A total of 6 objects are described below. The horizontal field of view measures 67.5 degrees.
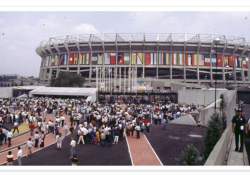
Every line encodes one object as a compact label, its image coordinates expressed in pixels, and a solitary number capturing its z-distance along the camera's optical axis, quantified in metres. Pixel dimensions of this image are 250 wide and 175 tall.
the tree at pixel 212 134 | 7.95
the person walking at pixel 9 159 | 8.50
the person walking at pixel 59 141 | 11.55
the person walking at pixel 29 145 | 10.41
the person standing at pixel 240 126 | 6.27
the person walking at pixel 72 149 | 9.95
